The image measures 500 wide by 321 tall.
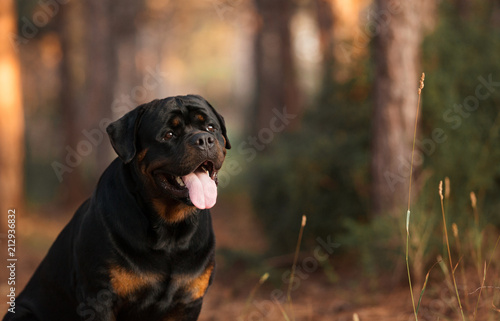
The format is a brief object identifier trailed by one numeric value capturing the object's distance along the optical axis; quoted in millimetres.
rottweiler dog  3145
